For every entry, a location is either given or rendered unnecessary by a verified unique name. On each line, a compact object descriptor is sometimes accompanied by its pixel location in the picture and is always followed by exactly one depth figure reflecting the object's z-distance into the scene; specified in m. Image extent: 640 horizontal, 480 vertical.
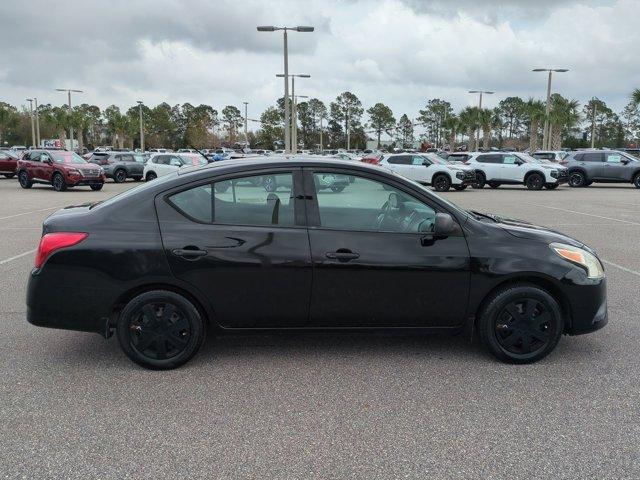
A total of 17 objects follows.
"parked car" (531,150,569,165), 35.05
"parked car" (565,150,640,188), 26.28
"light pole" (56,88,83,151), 70.81
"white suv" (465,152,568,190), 25.14
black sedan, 4.02
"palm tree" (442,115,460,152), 83.62
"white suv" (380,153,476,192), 23.64
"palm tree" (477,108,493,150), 74.12
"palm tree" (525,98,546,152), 59.64
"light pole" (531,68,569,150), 39.09
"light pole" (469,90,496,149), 74.86
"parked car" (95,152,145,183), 30.31
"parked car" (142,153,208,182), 27.31
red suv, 22.67
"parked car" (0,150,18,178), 32.12
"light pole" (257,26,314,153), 27.48
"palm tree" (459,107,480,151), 78.38
